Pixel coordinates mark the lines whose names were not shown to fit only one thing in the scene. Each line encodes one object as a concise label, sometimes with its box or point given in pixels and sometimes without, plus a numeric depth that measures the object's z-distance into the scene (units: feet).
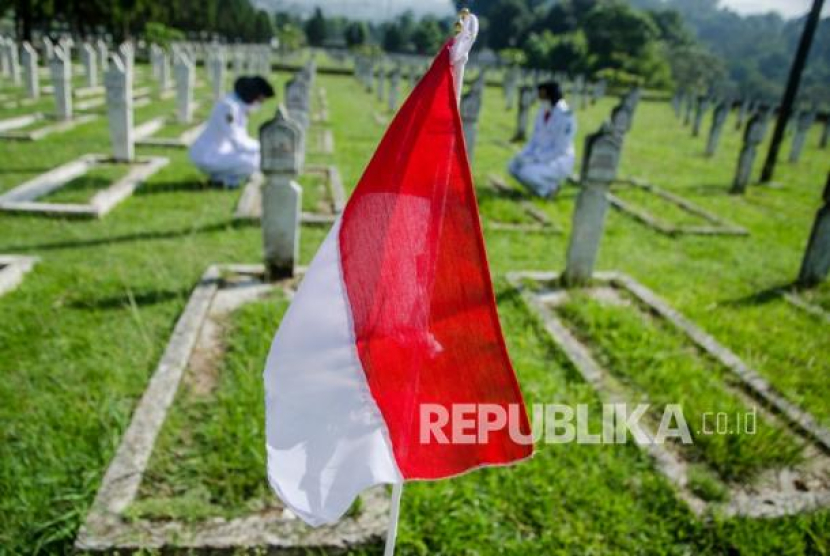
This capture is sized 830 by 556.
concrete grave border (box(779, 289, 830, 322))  15.92
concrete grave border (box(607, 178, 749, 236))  22.80
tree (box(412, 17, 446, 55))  187.34
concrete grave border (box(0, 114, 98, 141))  29.63
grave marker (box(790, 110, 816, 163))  45.27
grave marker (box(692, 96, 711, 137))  56.65
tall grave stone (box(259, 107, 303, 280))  14.12
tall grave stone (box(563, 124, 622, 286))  15.16
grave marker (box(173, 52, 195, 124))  38.86
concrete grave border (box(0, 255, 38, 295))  13.75
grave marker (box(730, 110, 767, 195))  29.40
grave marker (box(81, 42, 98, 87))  52.75
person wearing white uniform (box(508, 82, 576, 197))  25.93
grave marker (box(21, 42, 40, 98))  41.73
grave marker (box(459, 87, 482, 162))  26.13
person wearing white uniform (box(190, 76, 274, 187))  22.59
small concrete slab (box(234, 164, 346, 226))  20.01
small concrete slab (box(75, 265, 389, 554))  7.13
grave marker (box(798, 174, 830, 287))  17.29
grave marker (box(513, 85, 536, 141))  43.24
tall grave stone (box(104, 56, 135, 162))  25.55
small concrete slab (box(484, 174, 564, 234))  21.39
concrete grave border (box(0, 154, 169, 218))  18.65
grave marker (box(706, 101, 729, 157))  43.59
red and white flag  4.88
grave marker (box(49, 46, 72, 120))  33.45
